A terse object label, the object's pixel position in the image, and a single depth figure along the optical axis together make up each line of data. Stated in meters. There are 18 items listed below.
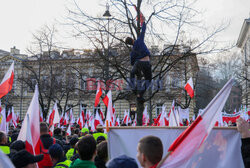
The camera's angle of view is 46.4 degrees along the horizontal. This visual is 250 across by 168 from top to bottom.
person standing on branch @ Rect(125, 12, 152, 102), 7.20
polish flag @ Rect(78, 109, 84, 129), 17.08
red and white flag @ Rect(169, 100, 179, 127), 10.14
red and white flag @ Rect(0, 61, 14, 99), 8.20
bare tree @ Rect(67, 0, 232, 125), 10.59
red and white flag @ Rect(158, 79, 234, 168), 2.84
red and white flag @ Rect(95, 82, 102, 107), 13.33
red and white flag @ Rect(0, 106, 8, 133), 10.13
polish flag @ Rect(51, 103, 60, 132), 13.31
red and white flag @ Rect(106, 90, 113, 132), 8.99
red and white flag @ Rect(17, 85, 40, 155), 4.29
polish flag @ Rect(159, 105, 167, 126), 11.20
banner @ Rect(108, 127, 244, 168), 3.60
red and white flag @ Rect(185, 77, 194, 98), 13.89
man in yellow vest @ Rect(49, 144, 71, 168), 4.49
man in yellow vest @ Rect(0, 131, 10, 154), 5.25
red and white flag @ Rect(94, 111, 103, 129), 14.84
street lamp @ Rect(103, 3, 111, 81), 11.22
